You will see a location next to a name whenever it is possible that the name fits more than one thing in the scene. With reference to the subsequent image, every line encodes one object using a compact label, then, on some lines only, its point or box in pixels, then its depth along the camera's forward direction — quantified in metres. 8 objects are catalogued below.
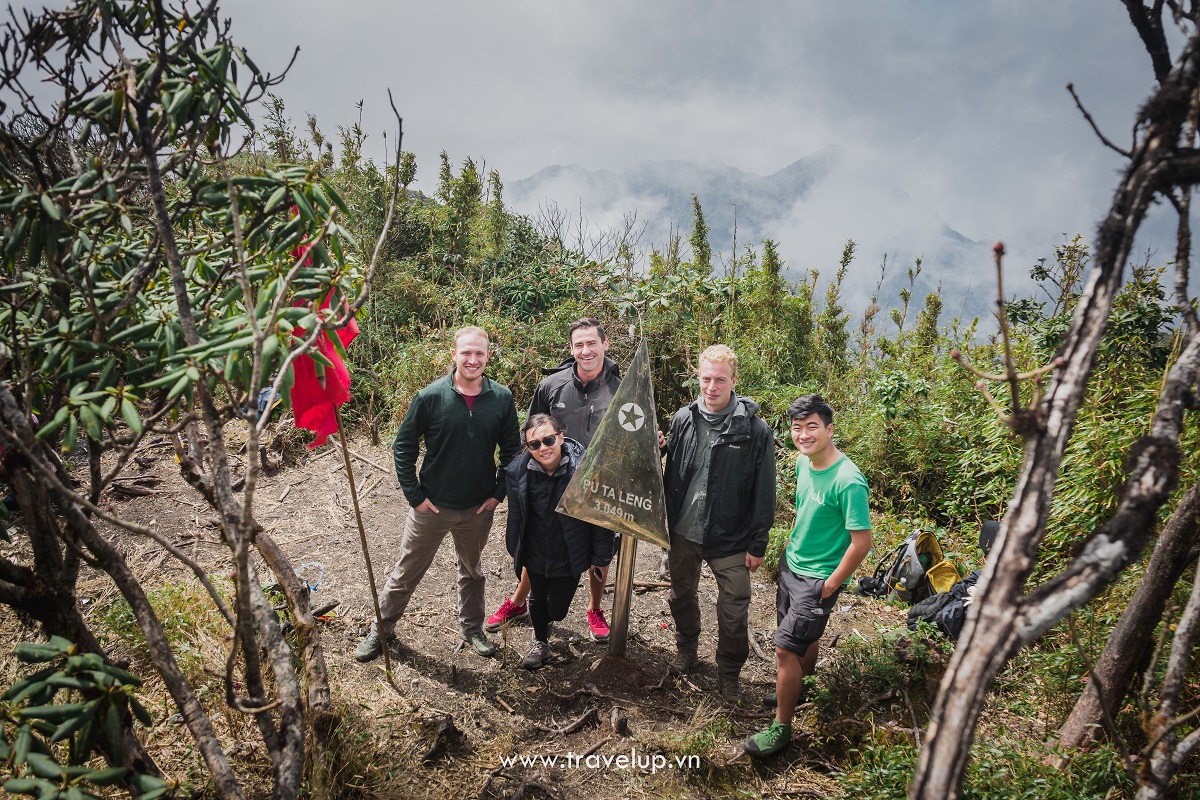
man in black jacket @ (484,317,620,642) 4.12
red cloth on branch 2.10
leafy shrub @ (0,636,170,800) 1.33
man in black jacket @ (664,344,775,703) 3.35
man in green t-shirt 2.95
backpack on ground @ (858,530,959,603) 4.56
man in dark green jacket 3.62
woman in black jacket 3.56
